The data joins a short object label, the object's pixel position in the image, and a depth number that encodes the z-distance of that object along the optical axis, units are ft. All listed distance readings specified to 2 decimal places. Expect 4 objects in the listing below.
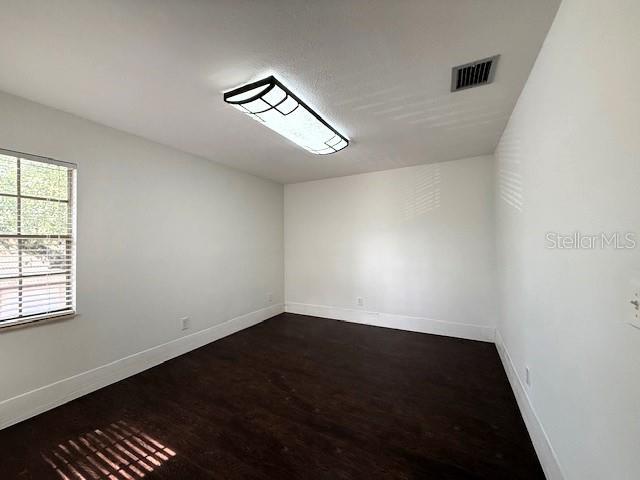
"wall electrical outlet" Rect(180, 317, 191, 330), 10.25
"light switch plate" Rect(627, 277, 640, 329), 2.35
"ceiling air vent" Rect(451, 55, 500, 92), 5.27
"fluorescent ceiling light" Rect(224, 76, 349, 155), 5.95
